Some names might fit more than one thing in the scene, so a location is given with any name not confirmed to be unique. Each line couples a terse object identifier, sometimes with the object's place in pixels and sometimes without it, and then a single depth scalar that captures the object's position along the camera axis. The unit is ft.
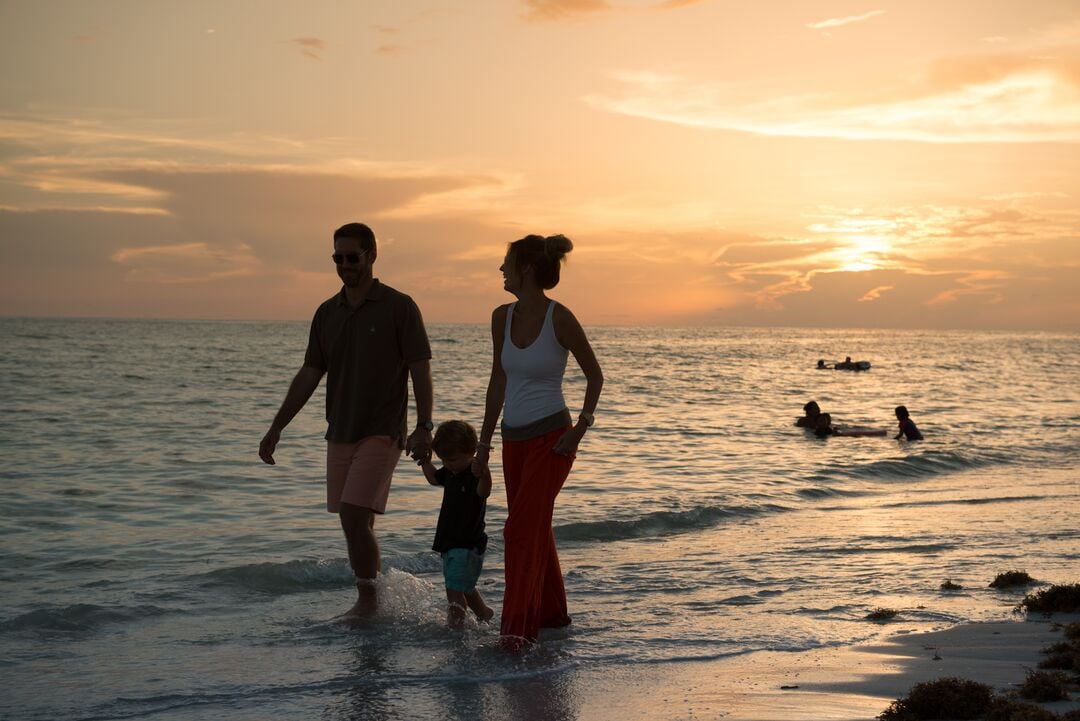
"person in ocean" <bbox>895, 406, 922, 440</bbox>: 67.92
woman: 17.21
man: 19.70
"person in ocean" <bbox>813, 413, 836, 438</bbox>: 69.67
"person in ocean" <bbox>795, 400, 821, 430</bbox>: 71.92
